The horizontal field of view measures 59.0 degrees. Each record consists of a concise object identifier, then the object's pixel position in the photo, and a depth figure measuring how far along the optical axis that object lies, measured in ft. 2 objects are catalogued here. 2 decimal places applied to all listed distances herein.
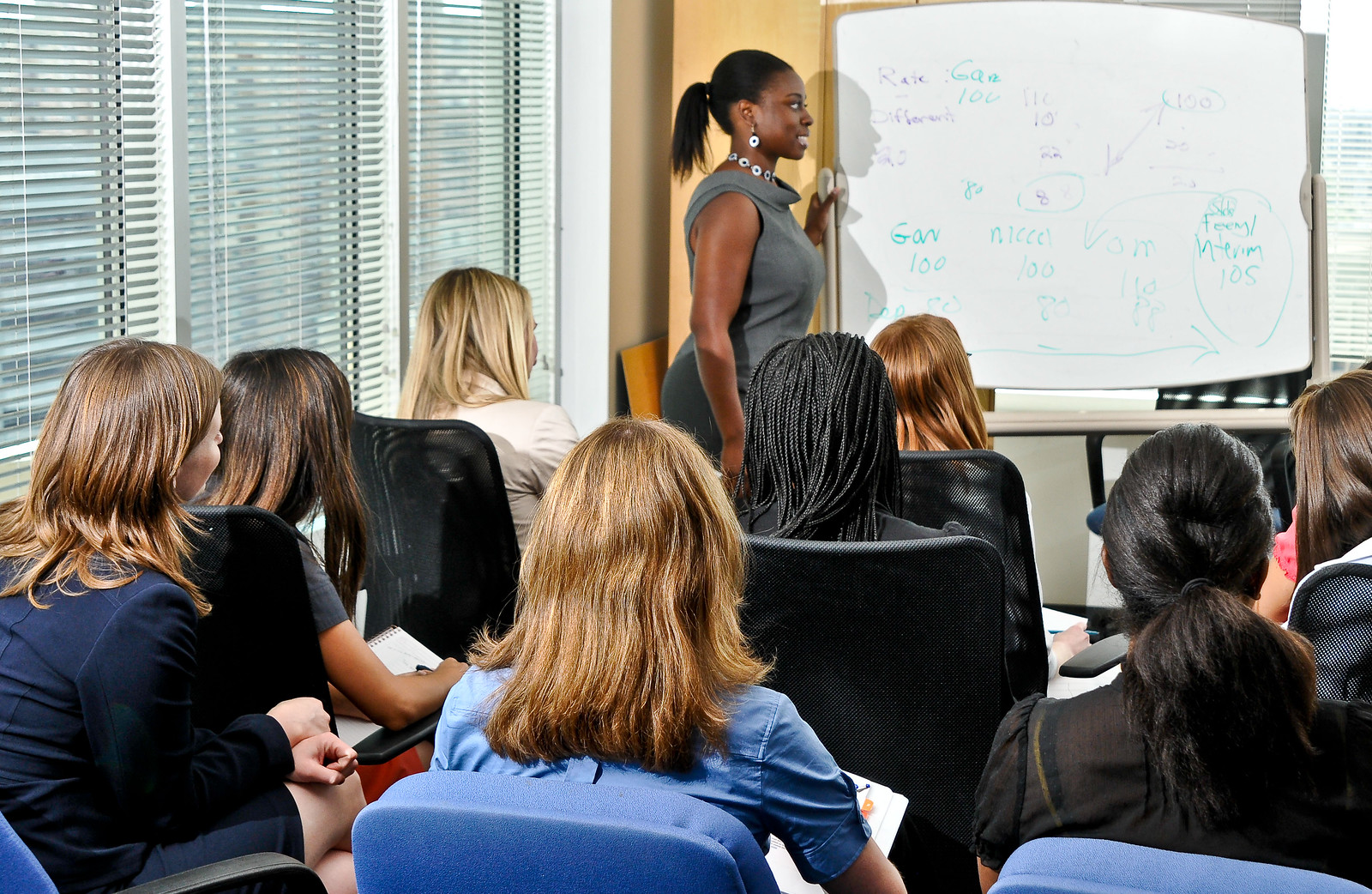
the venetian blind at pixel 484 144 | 11.51
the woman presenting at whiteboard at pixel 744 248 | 10.25
